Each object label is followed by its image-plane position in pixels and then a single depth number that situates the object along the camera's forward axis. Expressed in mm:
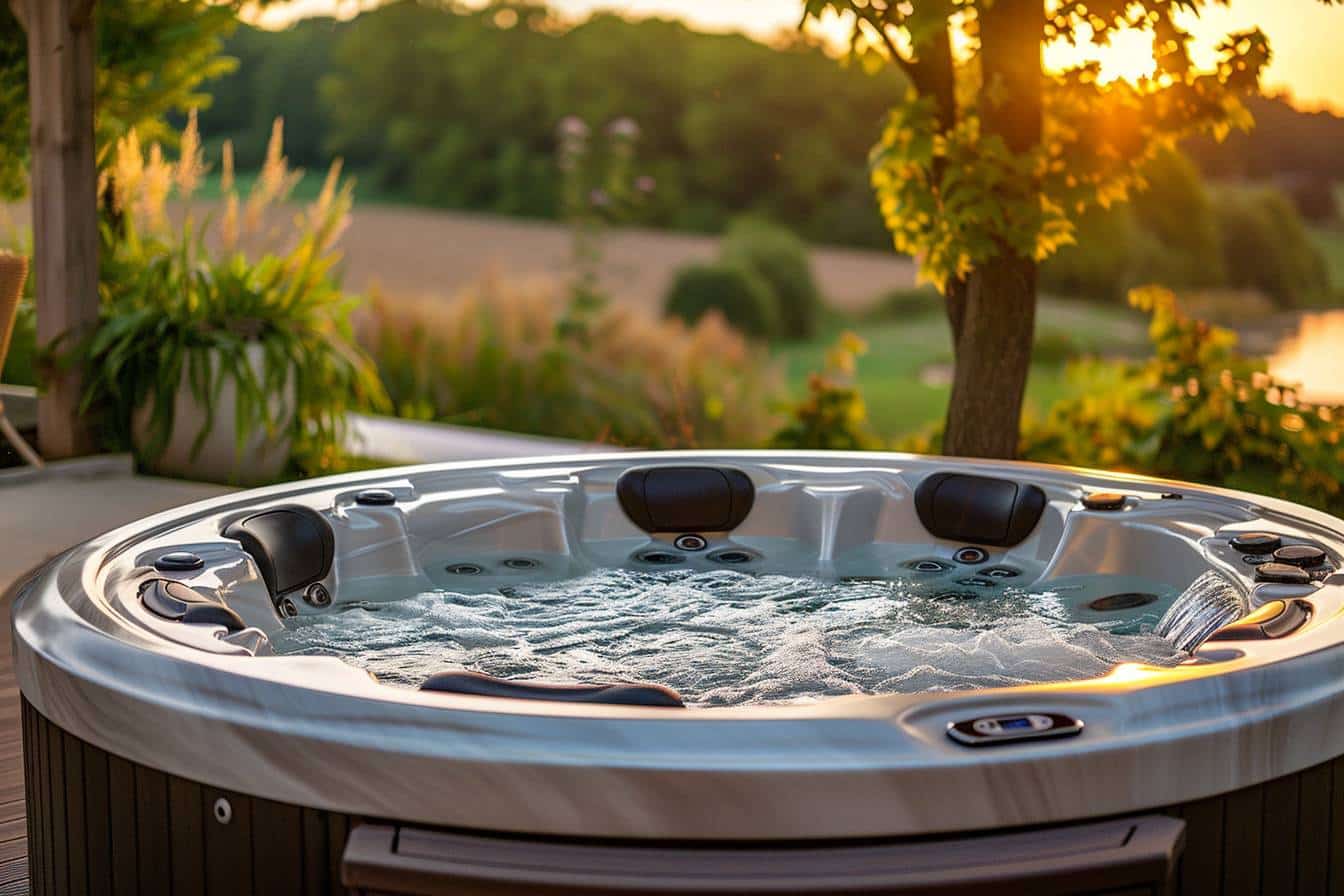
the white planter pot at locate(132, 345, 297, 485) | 5082
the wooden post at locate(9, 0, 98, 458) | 4973
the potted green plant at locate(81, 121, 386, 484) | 5055
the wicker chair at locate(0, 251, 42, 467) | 4617
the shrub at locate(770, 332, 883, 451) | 4945
